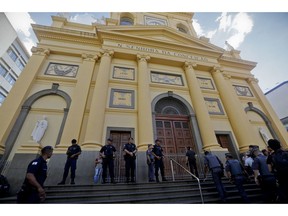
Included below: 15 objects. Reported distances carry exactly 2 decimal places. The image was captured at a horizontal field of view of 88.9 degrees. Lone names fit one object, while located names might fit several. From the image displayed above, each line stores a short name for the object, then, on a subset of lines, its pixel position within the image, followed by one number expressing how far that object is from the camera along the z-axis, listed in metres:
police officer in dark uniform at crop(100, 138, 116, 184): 5.61
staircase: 4.09
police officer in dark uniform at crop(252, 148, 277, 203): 3.68
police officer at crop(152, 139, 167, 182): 5.89
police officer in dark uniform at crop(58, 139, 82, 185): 5.44
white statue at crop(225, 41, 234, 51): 16.07
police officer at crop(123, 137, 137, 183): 5.71
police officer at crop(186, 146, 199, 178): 6.67
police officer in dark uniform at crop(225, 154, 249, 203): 4.02
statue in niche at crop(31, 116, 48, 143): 7.32
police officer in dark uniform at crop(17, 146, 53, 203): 2.48
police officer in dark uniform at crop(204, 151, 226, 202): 4.15
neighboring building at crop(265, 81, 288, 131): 19.64
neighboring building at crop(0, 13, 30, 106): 23.62
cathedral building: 7.54
